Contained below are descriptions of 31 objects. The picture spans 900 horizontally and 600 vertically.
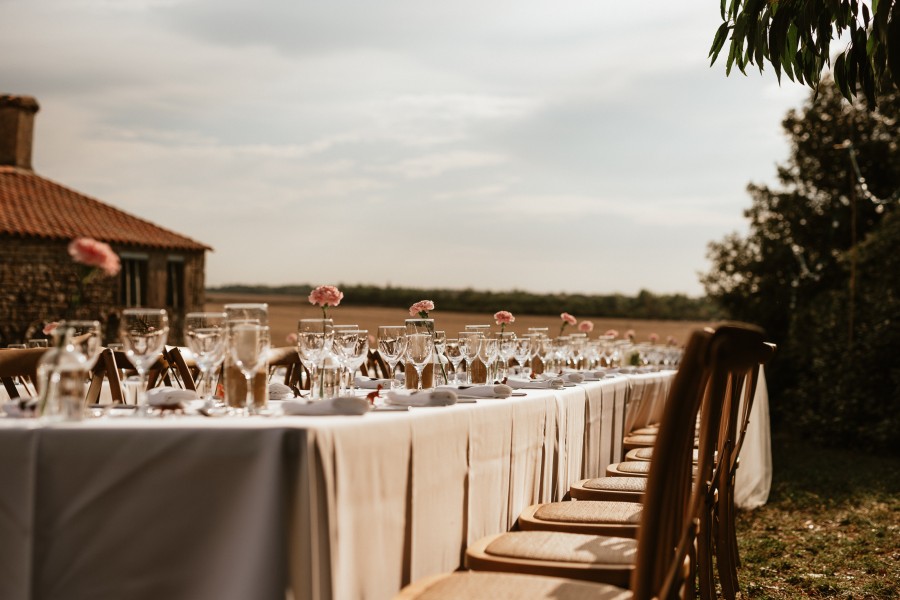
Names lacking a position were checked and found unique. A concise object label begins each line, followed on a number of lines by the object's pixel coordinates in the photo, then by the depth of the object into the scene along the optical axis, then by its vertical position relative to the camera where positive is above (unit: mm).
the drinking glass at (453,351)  3662 -203
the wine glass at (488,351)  3703 -201
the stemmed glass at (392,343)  3027 -145
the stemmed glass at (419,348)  3125 -167
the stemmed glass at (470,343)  3627 -165
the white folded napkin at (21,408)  2012 -282
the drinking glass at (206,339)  2307 -116
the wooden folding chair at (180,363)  4516 -365
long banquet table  1748 -441
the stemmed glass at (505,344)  3904 -177
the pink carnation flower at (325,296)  3596 +13
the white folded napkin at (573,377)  4381 -359
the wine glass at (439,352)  3637 -210
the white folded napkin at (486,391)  3043 -307
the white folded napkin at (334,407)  2186 -275
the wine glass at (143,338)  2203 -113
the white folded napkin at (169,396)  2412 -289
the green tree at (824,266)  11891 +847
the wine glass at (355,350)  2736 -158
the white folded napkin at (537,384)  3760 -339
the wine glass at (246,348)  2275 -134
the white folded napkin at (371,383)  3645 -353
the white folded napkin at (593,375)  4846 -384
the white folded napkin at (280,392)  3053 -333
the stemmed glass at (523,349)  4046 -204
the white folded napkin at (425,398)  2615 -291
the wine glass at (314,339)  2703 -126
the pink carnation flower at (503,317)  4840 -71
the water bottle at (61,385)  1908 -208
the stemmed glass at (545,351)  4448 -252
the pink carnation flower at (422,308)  4254 -29
